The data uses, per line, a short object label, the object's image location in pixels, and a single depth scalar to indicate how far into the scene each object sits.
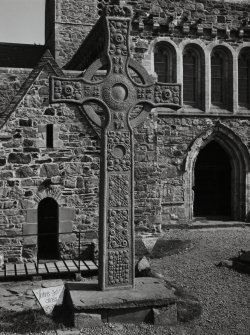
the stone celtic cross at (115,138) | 6.09
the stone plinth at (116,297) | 5.60
